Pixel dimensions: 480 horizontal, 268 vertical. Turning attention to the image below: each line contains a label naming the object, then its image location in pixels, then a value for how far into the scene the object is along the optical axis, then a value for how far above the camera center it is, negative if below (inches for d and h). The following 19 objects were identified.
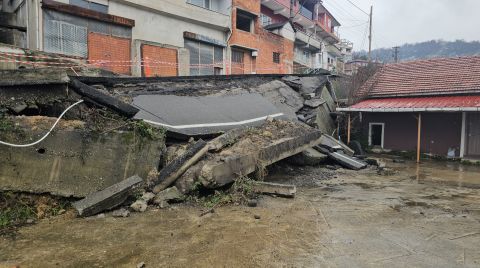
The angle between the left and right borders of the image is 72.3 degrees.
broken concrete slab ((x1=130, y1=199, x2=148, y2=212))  204.1 -59.0
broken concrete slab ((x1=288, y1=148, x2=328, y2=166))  378.3 -52.2
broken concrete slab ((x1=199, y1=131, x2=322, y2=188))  227.6 -38.0
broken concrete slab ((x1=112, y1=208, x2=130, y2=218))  194.9 -60.8
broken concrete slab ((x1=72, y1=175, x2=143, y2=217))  190.2 -52.7
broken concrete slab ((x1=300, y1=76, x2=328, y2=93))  566.1 +54.9
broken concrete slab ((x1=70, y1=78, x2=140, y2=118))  223.1 +7.6
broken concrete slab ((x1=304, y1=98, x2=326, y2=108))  526.3 +18.5
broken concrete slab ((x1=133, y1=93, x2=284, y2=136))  264.7 -0.2
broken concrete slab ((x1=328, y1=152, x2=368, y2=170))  407.8 -60.1
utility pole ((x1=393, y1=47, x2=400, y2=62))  1807.5 +345.5
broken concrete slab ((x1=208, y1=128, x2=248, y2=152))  256.4 -22.1
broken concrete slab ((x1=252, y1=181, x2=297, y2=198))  252.5 -58.3
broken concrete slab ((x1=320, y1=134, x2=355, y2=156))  434.3 -43.1
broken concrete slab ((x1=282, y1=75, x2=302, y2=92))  546.9 +53.2
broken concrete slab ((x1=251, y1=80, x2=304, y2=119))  447.7 +25.4
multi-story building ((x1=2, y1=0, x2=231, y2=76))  511.5 +147.8
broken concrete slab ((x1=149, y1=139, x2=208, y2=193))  225.1 -39.0
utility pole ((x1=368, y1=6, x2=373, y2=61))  1295.5 +302.0
